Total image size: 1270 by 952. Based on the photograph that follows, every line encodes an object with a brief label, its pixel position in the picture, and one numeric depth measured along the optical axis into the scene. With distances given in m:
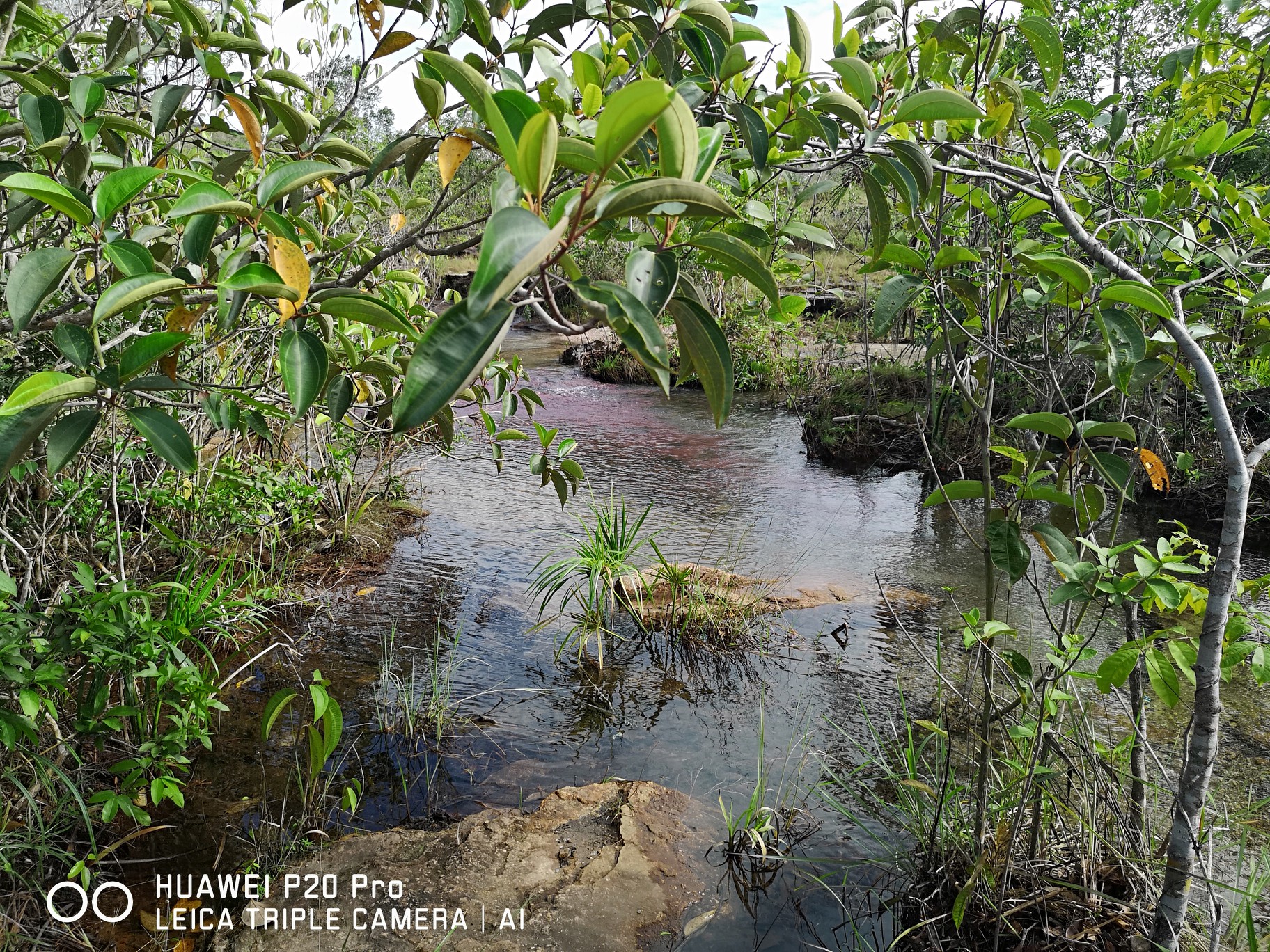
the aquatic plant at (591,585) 3.42
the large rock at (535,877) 1.78
